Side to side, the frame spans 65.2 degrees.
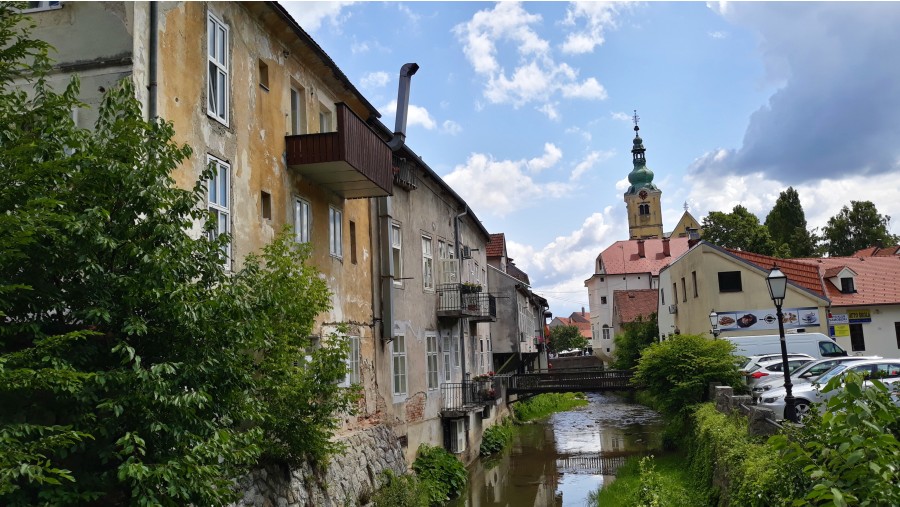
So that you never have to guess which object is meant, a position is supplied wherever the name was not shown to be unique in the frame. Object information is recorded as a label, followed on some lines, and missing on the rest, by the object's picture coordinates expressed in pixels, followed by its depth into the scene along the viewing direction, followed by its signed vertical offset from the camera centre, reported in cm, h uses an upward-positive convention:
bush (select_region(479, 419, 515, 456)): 2750 -411
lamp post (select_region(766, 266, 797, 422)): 1362 +67
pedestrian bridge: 2861 -204
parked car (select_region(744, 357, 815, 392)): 2209 -148
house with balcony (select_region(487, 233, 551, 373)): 3594 +104
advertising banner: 3366 +26
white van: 2791 -90
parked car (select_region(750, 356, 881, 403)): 1983 -149
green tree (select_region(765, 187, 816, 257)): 6500 +932
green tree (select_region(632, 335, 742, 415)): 2167 -129
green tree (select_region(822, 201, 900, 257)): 6500 +841
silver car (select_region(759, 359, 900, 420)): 1700 -168
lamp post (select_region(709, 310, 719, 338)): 2438 +24
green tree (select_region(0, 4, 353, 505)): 640 +36
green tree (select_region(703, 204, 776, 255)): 5959 +821
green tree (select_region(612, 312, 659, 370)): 4734 -63
